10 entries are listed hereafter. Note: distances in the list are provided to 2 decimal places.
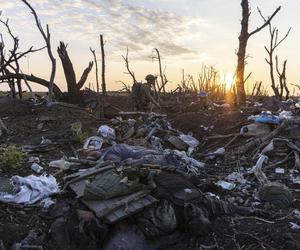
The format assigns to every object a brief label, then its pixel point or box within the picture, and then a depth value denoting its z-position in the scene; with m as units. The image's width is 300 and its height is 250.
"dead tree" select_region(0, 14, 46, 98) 8.35
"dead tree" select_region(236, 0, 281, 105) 7.67
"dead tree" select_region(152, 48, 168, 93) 13.40
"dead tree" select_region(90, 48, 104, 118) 7.29
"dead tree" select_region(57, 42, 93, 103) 8.14
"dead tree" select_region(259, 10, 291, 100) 10.68
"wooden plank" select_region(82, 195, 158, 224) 2.76
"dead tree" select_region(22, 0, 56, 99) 7.76
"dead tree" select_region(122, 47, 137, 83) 12.00
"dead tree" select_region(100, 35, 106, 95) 9.38
